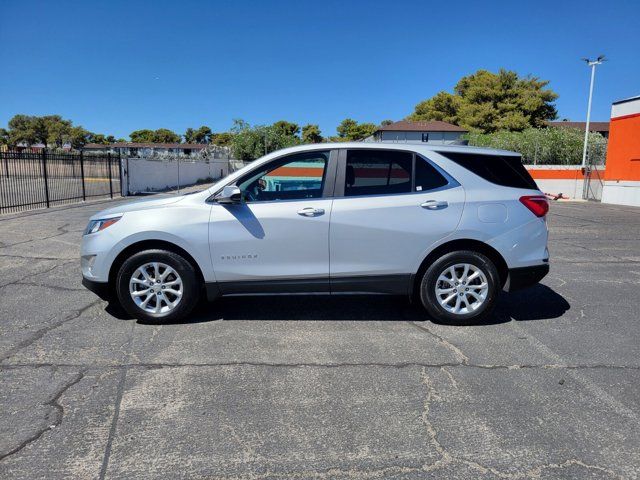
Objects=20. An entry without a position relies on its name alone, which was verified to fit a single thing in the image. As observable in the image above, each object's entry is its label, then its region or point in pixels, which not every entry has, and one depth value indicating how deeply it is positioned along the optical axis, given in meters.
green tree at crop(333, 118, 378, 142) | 89.84
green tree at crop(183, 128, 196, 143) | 126.18
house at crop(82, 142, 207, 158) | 89.75
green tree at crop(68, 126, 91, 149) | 91.38
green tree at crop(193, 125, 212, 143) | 124.85
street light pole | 28.84
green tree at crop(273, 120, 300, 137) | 97.89
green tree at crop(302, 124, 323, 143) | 97.57
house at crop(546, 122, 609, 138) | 74.39
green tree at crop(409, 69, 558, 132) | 52.44
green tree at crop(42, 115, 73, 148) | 89.25
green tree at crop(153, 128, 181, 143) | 123.00
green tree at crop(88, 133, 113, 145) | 123.06
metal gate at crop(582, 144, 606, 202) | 28.91
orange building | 24.05
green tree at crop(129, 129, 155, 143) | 124.94
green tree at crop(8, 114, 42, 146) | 89.38
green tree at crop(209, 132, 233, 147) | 109.15
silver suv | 4.74
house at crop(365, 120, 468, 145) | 61.58
